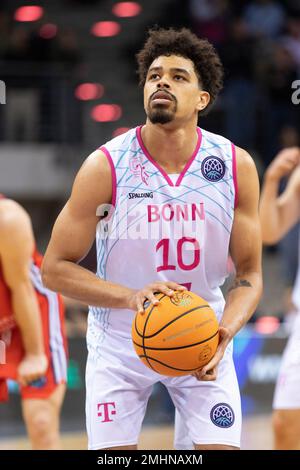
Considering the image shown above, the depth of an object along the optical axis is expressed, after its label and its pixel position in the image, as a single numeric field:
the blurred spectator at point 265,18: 14.91
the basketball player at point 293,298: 6.00
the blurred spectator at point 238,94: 13.57
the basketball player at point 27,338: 5.85
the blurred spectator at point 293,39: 14.46
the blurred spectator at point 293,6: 15.28
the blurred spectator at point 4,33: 13.60
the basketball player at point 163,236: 4.71
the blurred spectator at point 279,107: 13.69
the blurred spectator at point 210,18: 14.32
